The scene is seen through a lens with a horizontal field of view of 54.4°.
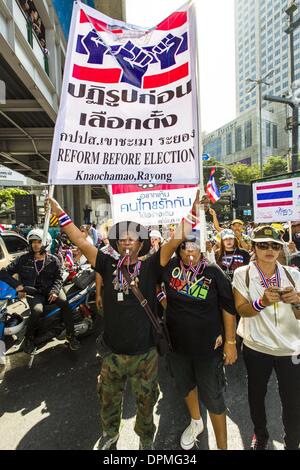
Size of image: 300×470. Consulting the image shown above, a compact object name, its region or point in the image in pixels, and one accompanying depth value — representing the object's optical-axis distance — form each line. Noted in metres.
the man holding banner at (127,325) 2.27
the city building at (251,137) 72.69
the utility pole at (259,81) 22.84
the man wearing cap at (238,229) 5.01
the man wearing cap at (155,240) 4.68
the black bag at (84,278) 4.79
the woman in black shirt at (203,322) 2.33
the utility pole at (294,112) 9.76
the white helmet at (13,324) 3.85
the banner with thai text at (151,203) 3.68
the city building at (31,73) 5.54
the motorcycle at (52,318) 3.79
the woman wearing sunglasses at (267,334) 2.14
